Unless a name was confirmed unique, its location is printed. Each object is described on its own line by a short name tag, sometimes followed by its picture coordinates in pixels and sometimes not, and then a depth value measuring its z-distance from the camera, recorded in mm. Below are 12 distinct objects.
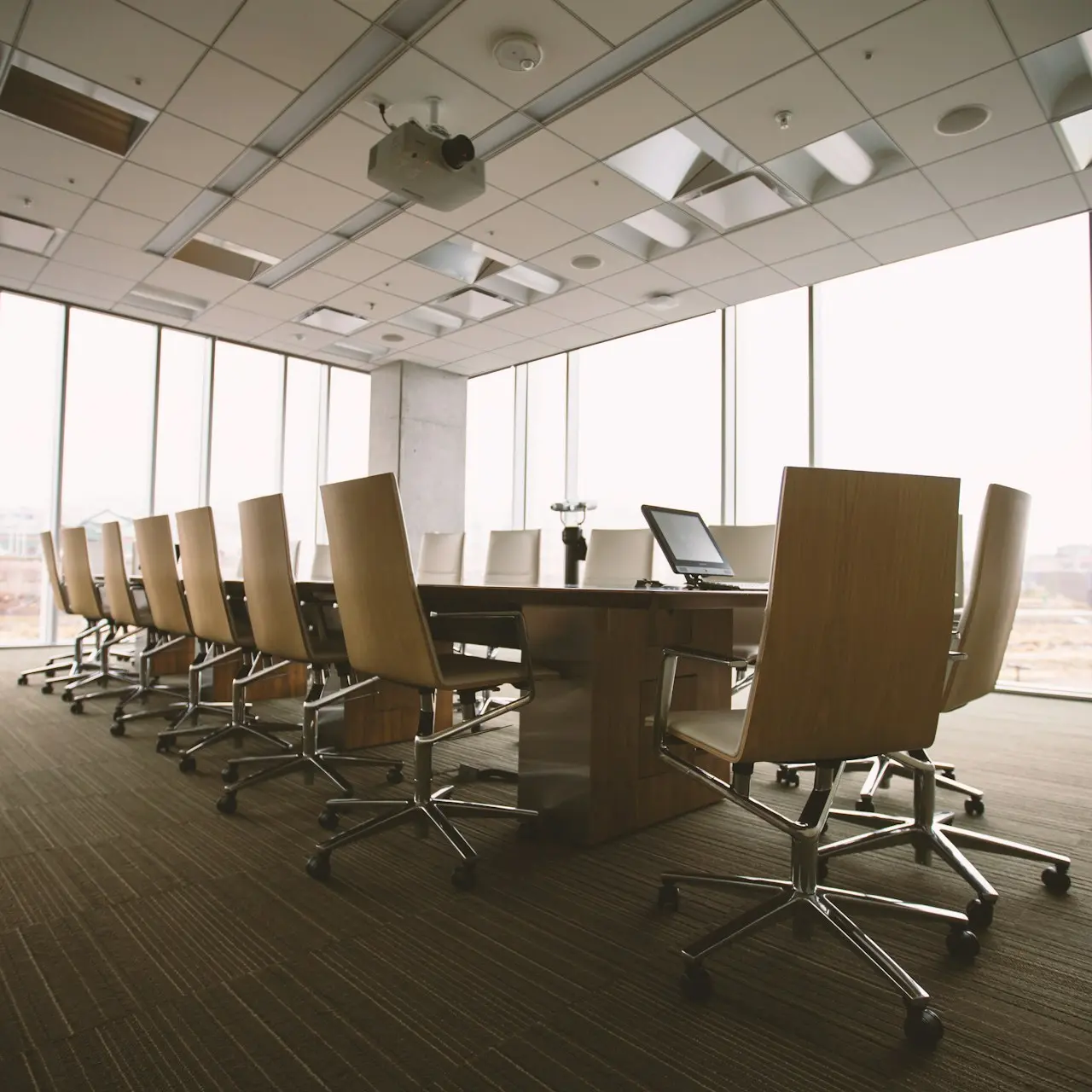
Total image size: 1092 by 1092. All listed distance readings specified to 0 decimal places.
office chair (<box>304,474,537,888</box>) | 2107
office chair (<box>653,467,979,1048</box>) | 1439
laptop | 2672
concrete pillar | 9203
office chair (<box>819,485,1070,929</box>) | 1973
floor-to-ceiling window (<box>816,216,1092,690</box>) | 5641
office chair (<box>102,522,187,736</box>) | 4469
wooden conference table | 2439
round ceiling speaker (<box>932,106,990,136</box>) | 4207
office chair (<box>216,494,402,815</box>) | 2721
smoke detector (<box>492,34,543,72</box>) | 3766
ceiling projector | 4148
